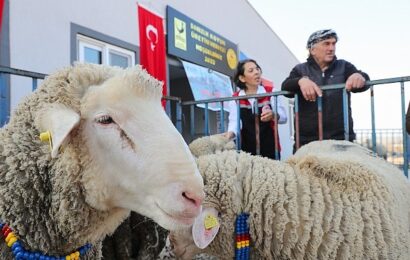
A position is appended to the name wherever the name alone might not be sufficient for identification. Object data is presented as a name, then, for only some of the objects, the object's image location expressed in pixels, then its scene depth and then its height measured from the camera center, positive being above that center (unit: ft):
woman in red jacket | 10.12 +0.38
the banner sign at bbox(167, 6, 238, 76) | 21.20 +5.94
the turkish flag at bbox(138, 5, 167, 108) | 17.44 +4.57
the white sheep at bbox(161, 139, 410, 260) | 5.33 -1.16
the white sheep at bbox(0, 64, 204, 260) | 3.78 -0.32
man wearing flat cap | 9.27 +1.14
